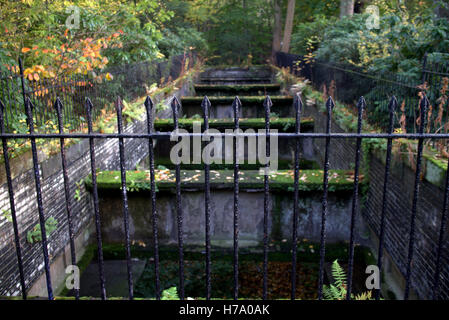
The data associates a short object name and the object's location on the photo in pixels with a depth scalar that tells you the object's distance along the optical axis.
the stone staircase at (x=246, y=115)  8.34
